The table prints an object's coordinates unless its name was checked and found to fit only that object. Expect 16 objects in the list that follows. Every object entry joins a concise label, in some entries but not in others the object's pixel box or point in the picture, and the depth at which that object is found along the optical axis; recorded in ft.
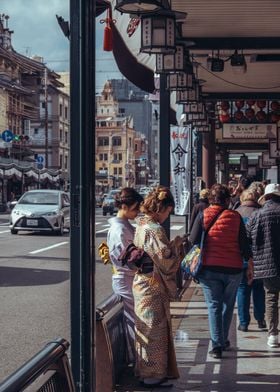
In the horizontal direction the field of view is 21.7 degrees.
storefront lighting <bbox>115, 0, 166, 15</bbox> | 21.50
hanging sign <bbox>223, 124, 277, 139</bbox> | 67.87
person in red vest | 25.61
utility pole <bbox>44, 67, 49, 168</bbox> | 208.25
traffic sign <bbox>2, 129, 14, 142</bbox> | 201.69
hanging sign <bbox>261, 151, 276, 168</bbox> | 79.68
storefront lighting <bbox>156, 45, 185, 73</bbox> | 34.06
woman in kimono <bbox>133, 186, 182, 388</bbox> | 20.80
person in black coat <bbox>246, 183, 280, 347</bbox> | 27.04
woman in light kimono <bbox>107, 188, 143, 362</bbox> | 22.00
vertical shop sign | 49.32
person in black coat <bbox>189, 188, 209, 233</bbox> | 43.58
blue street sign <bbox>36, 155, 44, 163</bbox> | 248.36
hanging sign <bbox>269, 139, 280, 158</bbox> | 71.74
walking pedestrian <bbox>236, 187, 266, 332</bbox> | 30.09
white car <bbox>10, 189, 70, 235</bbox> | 91.56
